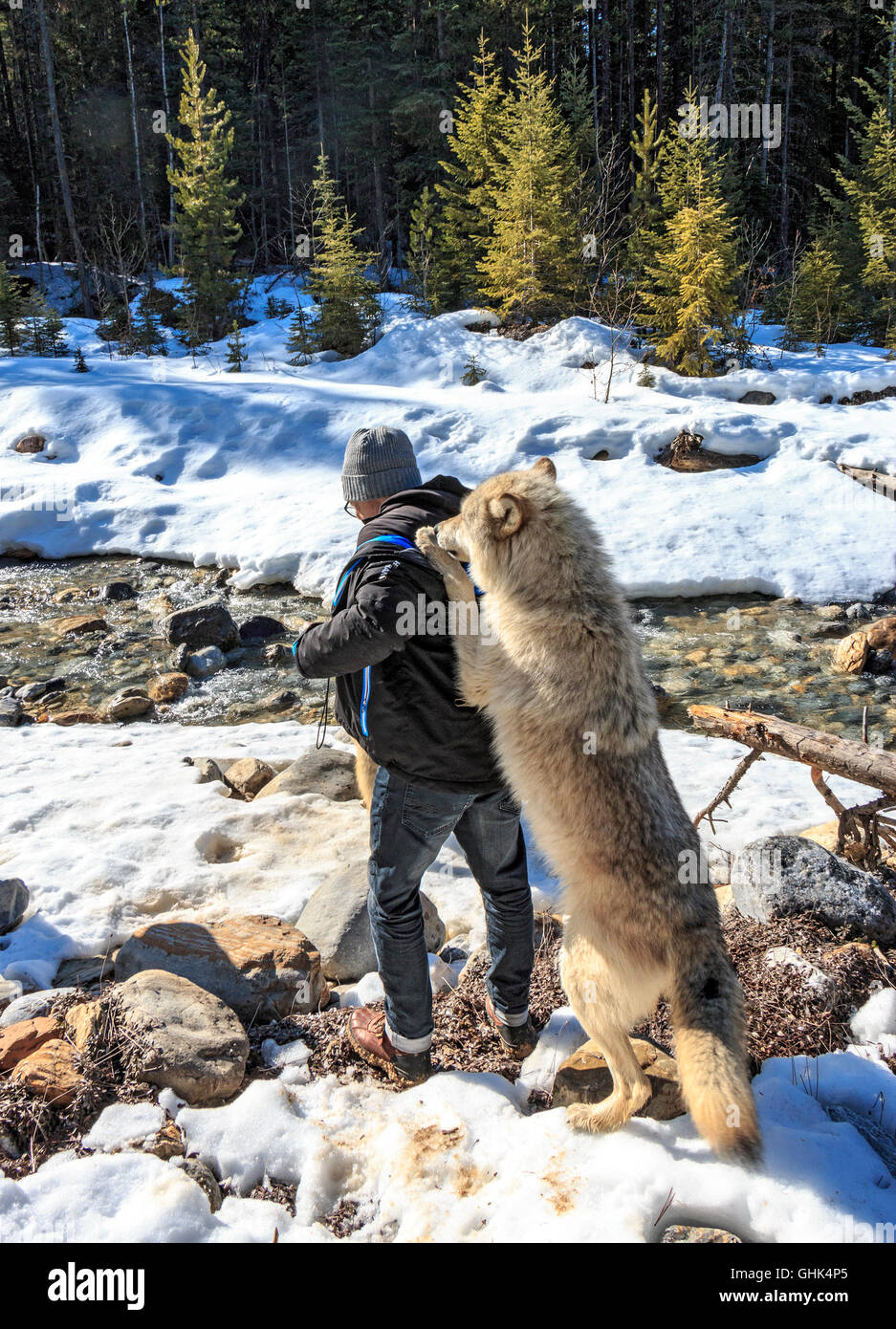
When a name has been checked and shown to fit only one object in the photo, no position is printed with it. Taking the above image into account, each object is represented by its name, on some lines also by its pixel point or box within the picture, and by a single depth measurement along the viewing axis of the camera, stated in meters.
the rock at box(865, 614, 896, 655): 8.12
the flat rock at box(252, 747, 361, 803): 5.59
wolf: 2.53
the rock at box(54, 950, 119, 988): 3.65
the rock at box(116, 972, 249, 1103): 2.83
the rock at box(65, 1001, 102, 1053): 2.94
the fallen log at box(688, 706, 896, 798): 3.58
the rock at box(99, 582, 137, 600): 10.91
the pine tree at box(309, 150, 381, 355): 20.44
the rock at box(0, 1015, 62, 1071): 2.96
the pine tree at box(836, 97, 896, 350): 20.83
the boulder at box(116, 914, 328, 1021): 3.38
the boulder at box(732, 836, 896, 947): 3.63
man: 2.62
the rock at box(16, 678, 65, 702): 8.09
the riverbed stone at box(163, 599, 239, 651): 9.22
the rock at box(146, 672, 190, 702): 8.13
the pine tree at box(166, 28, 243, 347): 22.75
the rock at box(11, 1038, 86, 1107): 2.71
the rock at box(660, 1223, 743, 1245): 2.13
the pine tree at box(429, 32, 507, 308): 23.16
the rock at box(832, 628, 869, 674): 8.03
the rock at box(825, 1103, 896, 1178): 2.49
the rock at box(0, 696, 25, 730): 7.30
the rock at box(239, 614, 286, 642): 9.55
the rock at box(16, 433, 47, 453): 15.23
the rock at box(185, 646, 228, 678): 8.71
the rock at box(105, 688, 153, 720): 7.66
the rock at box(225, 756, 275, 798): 5.76
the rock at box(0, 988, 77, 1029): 3.25
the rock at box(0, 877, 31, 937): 4.00
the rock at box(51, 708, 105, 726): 7.43
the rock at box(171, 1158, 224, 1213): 2.46
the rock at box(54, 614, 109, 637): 9.75
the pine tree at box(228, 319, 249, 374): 21.16
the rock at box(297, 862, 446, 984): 3.78
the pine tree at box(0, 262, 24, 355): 21.20
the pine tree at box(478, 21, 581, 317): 19.58
